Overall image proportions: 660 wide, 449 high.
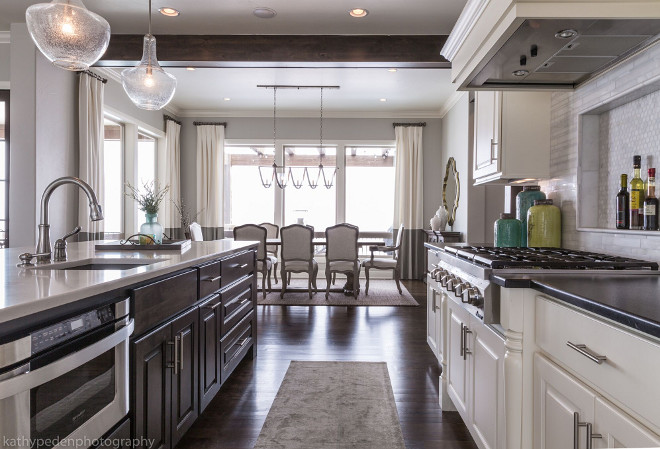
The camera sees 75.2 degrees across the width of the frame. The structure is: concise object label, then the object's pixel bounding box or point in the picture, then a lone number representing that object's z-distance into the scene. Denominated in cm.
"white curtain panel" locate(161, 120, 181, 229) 704
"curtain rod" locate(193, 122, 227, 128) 746
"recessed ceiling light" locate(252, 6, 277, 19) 375
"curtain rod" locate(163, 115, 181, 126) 704
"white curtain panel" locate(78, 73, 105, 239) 461
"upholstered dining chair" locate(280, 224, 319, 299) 550
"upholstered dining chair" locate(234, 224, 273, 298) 556
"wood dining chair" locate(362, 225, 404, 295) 580
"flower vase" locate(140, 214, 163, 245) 271
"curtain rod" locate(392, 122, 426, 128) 736
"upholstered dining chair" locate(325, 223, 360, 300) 550
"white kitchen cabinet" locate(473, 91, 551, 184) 256
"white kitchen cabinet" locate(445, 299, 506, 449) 152
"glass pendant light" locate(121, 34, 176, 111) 279
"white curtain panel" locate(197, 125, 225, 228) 745
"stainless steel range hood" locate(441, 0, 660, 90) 147
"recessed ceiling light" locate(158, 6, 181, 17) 376
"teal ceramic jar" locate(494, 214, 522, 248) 260
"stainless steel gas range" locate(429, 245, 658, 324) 155
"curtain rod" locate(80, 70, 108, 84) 467
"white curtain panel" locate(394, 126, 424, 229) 735
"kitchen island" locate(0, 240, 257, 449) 96
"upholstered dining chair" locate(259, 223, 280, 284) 686
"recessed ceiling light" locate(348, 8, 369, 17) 375
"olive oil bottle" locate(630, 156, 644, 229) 181
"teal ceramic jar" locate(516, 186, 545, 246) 262
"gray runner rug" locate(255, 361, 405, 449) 203
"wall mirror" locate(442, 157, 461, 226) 654
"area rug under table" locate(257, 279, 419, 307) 523
